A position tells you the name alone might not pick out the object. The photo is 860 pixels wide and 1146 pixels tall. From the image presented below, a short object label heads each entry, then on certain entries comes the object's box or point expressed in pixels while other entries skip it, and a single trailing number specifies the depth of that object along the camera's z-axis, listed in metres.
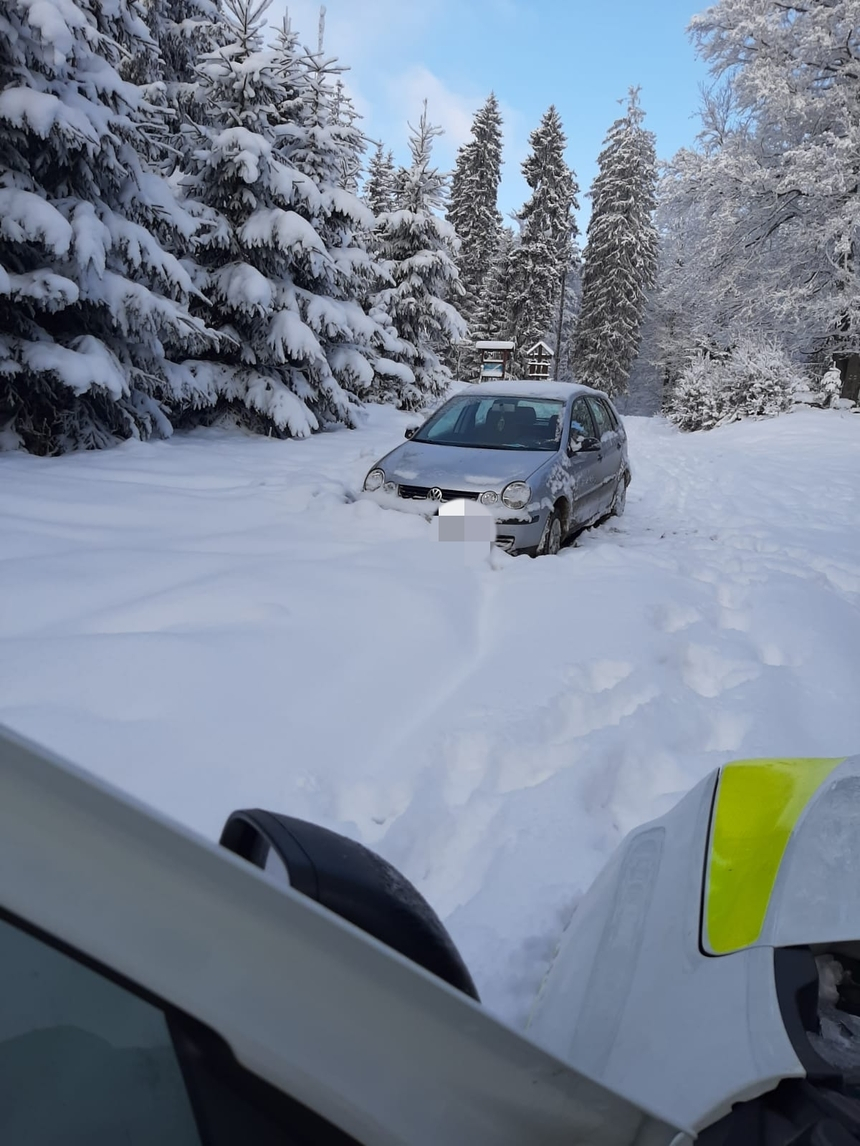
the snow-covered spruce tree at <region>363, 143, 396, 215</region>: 32.47
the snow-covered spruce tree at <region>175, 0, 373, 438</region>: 12.12
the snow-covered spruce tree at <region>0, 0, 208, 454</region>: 7.85
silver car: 6.26
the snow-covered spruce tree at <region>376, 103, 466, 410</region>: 21.05
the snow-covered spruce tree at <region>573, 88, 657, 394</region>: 39.28
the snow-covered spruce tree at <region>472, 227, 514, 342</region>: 40.25
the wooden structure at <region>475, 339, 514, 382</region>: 26.73
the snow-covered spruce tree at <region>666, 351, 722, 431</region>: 24.09
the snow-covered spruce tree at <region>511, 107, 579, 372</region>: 38.97
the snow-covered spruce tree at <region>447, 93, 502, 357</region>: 38.81
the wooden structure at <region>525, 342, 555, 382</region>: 36.59
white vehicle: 0.70
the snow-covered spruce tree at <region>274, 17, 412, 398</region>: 13.19
